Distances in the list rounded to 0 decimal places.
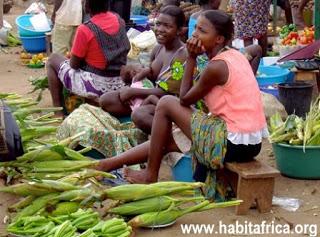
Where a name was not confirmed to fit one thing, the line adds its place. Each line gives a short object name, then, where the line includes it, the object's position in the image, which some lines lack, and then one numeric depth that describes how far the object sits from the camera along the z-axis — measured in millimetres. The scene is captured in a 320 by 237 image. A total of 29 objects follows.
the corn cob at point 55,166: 5164
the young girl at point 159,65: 6141
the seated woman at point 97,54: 6918
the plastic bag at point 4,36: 12570
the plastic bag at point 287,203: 5020
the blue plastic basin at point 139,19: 11238
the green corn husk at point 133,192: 4609
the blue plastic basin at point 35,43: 11461
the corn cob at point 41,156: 5238
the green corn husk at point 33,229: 4215
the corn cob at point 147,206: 4562
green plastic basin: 5410
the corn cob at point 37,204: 4547
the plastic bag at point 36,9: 12266
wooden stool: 4816
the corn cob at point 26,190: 4672
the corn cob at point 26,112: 5777
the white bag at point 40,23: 11469
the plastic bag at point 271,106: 6832
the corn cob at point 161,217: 4496
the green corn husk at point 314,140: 5422
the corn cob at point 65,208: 4547
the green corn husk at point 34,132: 5551
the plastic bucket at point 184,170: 5398
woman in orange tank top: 4969
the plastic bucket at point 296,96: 7023
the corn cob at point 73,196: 4609
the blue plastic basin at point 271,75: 7602
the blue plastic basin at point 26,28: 11469
